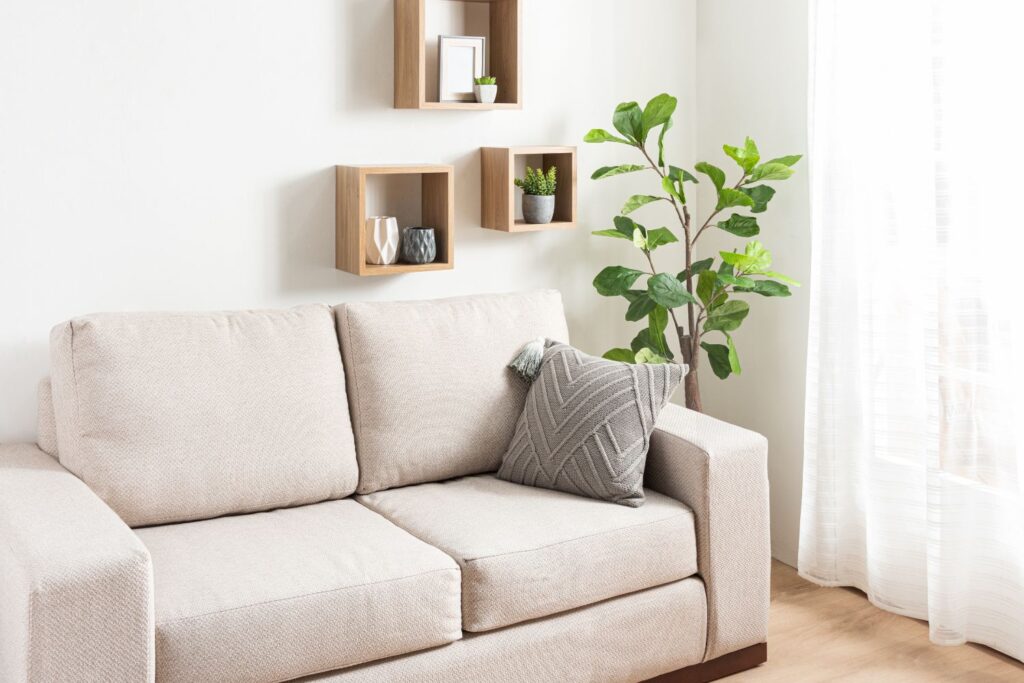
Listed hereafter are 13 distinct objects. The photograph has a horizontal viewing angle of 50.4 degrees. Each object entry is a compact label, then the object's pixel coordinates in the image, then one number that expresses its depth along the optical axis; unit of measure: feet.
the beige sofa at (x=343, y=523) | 6.64
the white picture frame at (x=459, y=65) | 10.46
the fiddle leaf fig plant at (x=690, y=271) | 10.67
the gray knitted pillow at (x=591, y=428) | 8.90
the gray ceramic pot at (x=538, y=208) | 10.98
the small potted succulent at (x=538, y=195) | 10.99
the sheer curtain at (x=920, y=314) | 9.01
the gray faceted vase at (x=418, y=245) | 10.30
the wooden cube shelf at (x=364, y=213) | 9.95
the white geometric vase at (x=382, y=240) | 10.14
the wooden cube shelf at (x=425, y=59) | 10.08
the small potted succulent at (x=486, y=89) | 10.55
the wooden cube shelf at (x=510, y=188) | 10.73
